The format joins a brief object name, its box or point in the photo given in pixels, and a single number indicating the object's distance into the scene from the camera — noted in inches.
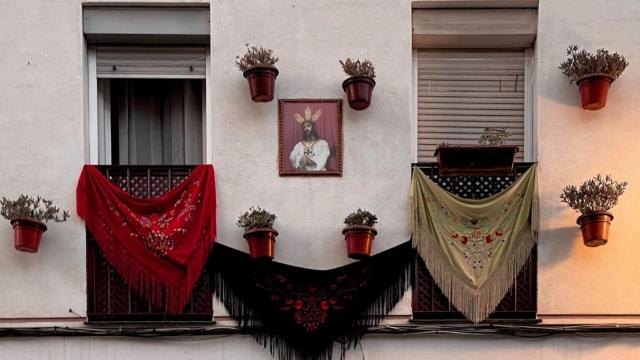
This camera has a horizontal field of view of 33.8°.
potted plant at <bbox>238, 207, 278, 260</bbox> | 405.1
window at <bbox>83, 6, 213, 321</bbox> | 420.2
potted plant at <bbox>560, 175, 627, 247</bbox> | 401.4
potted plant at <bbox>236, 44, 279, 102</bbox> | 413.4
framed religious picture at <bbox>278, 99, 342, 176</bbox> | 419.2
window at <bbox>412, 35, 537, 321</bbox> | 437.7
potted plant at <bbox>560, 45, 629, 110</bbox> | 412.8
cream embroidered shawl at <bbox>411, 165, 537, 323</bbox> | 411.8
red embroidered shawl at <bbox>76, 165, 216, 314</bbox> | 410.6
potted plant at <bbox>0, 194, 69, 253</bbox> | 400.5
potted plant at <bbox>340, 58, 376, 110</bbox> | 413.1
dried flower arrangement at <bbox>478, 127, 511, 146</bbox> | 419.2
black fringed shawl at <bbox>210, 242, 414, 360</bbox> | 409.1
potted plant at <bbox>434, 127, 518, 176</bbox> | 408.8
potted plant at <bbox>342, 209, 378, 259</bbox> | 406.0
